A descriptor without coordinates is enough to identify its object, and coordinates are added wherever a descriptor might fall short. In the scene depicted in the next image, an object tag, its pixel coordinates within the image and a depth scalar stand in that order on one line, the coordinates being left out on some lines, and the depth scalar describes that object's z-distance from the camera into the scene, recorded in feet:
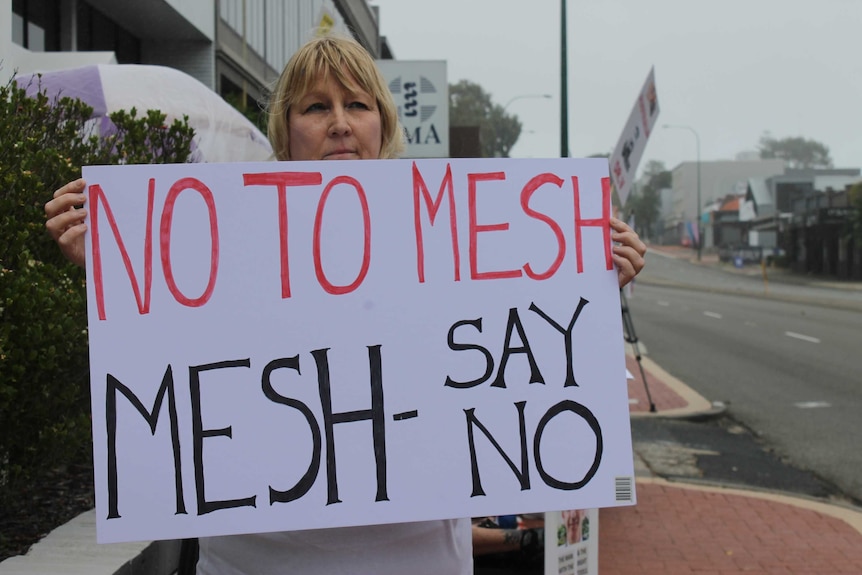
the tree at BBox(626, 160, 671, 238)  394.73
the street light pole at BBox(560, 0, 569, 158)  50.08
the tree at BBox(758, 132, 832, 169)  539.29
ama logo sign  32.89
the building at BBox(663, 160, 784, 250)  370.53
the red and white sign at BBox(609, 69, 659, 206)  24.70
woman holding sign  6.10
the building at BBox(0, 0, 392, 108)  39.29
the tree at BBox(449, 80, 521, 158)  222.89
